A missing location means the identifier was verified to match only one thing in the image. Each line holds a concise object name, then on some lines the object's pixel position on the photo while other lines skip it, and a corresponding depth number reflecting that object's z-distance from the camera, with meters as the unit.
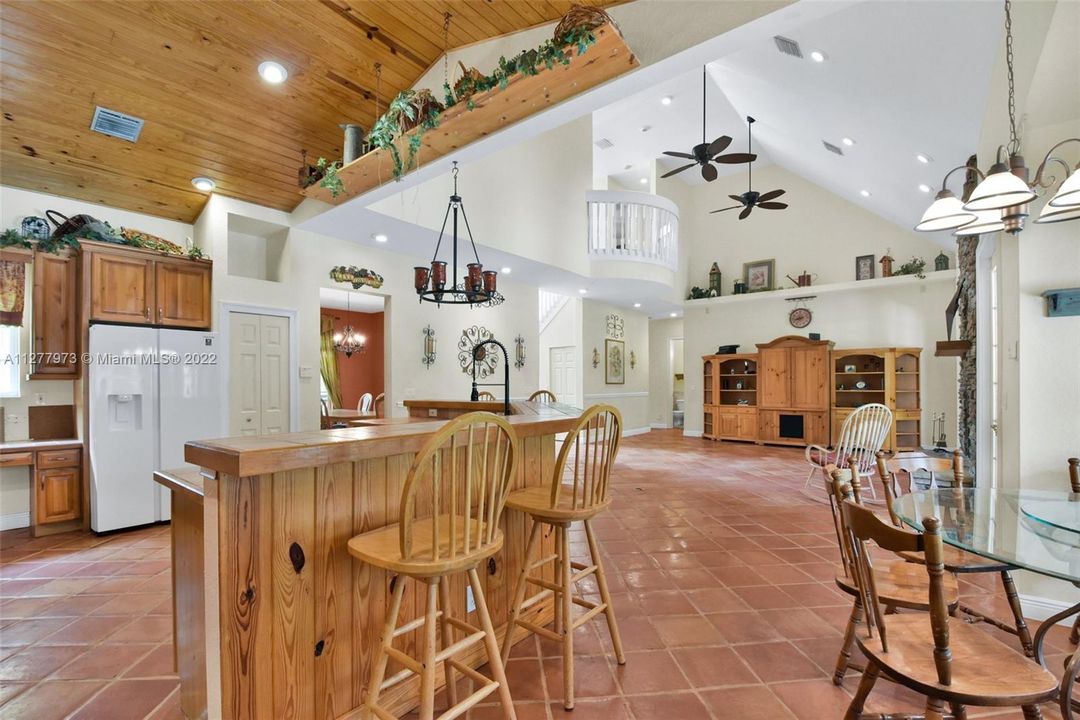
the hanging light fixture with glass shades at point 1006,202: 1.91
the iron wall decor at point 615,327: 9.79
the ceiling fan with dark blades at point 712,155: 5.57
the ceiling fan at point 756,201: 6.40
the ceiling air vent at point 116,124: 3.47
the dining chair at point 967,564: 1.84
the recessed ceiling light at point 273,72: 3.29
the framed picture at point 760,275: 9.44
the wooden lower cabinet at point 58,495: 3.82
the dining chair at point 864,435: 4.71
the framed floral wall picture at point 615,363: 9.63
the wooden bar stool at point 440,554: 1.38
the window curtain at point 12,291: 3.72
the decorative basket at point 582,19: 2.16
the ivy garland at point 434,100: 2.29
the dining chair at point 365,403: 6.67
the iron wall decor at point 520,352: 7.33
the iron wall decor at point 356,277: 4.98
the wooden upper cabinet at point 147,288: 3.94
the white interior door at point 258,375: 4.66
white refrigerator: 3.83
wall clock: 9.01
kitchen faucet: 2.67
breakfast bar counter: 1.39
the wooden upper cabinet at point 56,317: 3.85
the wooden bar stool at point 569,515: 1.88
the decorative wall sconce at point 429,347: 6.19
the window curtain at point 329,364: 8.72
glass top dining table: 1.51
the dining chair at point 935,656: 1.23
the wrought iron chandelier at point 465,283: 3.14
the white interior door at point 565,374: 9.16
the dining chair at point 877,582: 1.72
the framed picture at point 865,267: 8.39
